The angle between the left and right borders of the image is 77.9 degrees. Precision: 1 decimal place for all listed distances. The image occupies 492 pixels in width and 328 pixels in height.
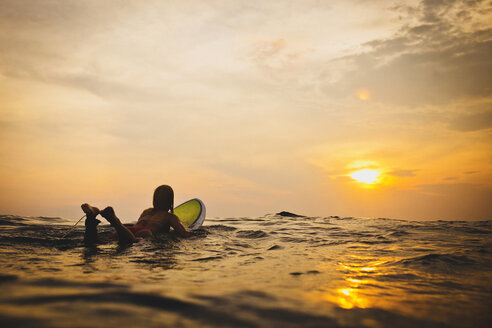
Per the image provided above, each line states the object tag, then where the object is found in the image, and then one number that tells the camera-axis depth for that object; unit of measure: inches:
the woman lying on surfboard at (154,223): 237.0
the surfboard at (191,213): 367.2
